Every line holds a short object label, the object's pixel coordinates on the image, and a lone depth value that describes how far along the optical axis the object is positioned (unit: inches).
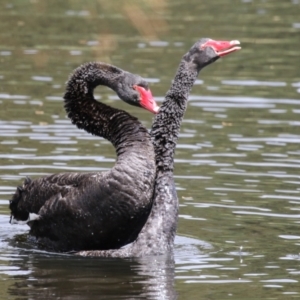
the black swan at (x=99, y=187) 772.0
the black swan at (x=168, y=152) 797.2
